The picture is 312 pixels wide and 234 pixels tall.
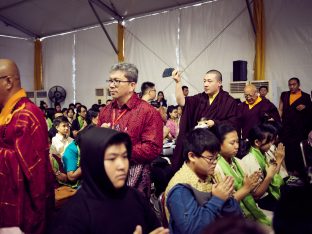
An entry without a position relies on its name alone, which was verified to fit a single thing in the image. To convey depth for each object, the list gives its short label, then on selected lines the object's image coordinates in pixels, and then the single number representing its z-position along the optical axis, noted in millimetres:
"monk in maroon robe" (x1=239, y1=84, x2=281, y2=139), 4758
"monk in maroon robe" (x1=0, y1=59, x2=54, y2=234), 1729
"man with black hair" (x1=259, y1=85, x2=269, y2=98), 6071
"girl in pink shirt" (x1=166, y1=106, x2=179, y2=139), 5797
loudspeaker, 6699
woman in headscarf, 1226
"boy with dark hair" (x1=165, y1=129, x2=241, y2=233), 1479
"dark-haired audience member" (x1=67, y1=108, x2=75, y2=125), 7156
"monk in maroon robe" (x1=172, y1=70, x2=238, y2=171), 3359
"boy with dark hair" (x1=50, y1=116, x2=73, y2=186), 3834
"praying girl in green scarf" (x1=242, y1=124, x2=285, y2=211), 2453
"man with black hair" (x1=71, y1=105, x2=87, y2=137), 5420
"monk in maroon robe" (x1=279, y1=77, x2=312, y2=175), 5430
